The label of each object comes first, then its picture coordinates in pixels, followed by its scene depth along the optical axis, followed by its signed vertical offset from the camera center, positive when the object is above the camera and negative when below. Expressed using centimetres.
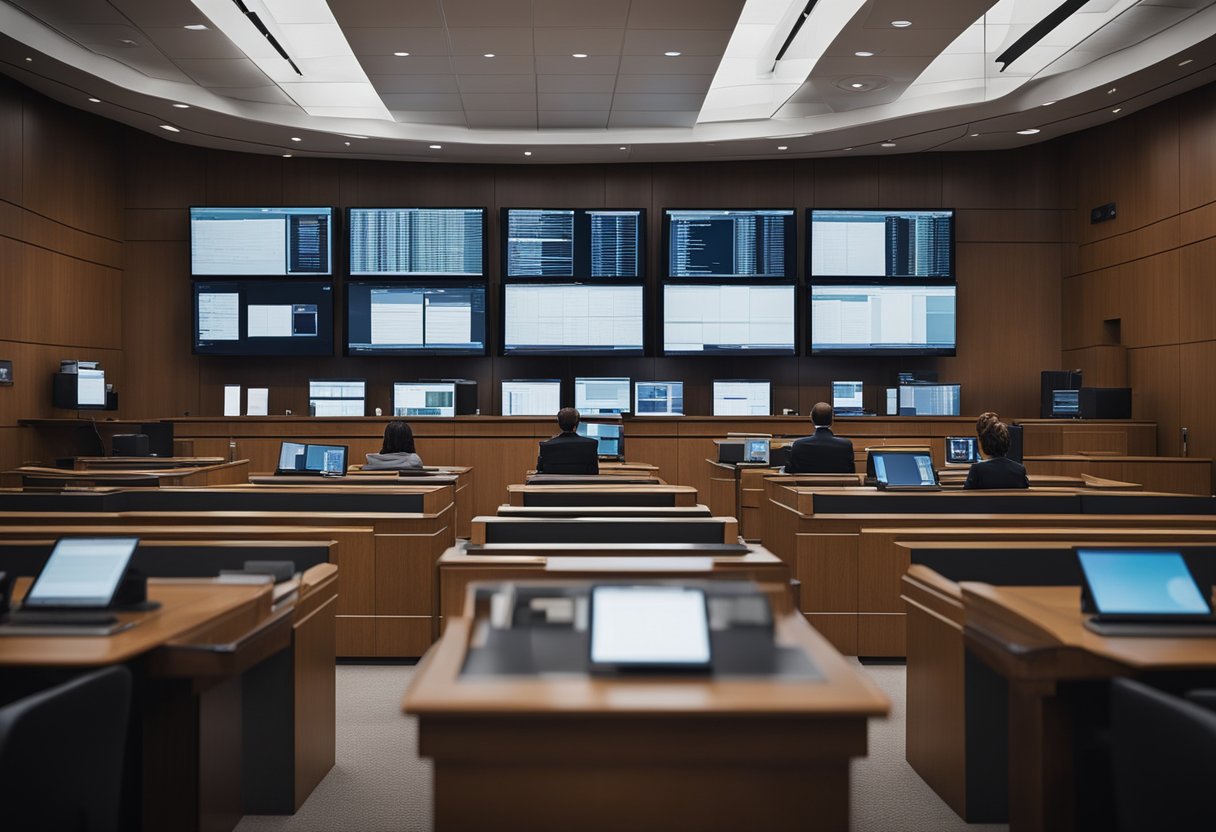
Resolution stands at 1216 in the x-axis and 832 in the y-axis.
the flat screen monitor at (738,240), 1022 +186
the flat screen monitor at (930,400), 1005 +19
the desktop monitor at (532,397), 1016 +22
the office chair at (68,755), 166 -60
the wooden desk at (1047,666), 211 -56
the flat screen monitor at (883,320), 1021 +103
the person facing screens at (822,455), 664 -25
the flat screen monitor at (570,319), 1027 +104
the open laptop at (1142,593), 226 -41
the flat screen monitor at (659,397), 1023 +22
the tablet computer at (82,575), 232 -38
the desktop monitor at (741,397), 1029 +22
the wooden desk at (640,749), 171 -59
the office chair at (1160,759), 166 -61
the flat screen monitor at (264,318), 1011 +103
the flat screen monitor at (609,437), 834 -16
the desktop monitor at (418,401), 1002 +17
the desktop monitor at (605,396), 1016 +23
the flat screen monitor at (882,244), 1020 +181
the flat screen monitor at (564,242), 1022 +184
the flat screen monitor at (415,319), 1022 +103
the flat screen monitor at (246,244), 1009 +179
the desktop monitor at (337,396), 1029 +23
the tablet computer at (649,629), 188 -42
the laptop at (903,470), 543 -29
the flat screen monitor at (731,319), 1023 +103
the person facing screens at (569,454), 648 -24
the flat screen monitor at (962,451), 798 -27
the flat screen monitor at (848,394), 1034 +25
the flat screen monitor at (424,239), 1018 +186
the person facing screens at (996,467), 517 -26
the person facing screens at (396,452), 686 -24
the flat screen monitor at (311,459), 725 -31
